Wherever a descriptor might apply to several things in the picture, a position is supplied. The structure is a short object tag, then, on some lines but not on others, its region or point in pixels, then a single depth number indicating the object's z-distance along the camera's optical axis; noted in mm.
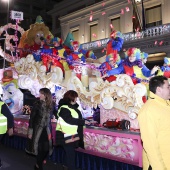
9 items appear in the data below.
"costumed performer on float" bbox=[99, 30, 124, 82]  5633
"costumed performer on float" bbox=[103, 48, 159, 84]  5156
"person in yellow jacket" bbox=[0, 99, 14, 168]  4410
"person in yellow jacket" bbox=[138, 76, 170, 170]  2035
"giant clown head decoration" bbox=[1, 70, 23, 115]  7266
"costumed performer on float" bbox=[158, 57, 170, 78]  5136
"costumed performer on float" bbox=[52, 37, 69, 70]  6526
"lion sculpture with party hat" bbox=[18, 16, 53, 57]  7284
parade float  4535
